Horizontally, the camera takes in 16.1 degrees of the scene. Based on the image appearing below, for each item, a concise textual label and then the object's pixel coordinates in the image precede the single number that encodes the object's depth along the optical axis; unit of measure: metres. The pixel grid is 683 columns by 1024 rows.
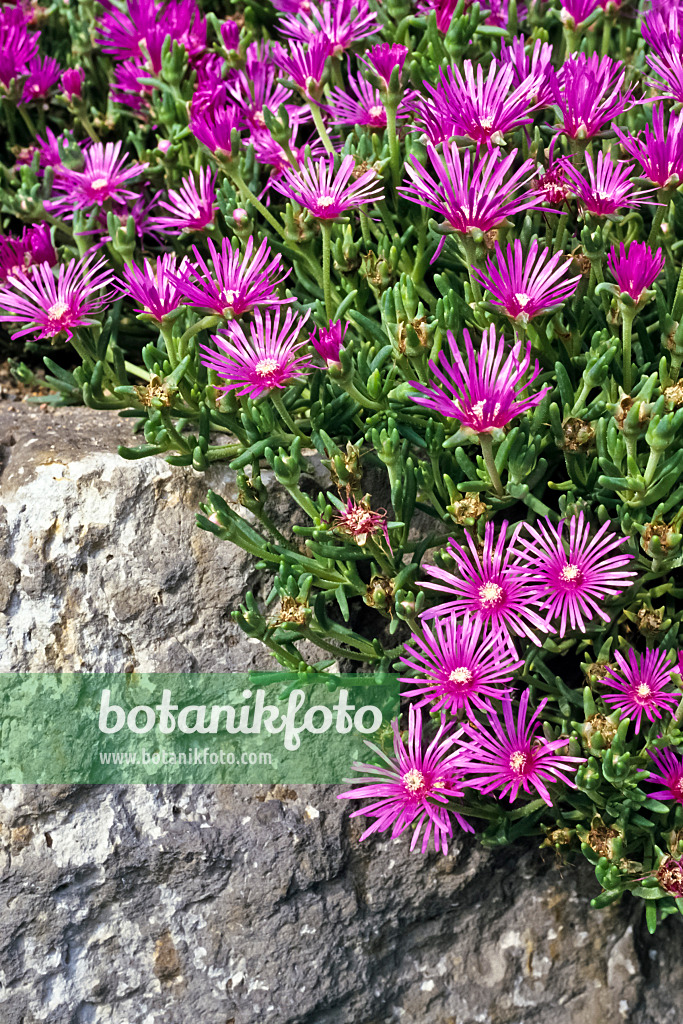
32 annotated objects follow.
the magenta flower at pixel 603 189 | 0.77
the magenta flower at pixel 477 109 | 0.76
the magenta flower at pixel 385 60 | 0.79
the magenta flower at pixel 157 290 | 0.78
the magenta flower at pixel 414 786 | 0.74
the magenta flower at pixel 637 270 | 0.74
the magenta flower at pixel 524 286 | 0.75
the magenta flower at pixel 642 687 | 0.75
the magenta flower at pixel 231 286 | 0.76
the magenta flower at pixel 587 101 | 0.78
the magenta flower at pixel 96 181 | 0.85
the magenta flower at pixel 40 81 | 0.89
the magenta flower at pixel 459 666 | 0.74
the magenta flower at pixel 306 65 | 0.81
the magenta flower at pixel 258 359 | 0.76
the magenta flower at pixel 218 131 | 0.80
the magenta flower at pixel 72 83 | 0.87
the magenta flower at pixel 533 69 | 0.78
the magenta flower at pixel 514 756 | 0.74
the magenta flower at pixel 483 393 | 0.73
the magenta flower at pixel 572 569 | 0.74
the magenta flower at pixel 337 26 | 0.83
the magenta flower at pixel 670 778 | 0.75
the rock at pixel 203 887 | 0.77
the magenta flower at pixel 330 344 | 0.75
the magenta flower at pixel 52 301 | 0.80
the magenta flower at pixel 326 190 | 0.78
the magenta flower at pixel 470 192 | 0.75
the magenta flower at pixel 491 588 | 0.74
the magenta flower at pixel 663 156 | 0.75
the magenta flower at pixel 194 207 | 0.82
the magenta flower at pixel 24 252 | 0.82
